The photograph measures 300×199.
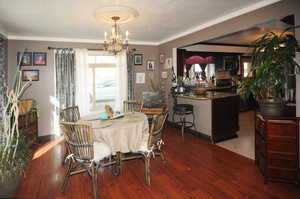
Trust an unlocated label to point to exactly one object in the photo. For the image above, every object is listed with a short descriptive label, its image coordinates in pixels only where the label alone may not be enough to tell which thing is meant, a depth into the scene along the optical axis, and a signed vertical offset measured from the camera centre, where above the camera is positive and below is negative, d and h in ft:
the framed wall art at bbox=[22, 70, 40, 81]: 14.85 +1.47
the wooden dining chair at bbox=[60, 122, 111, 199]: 7.18 -2.21
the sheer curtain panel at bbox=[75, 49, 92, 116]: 15.99 +1.02
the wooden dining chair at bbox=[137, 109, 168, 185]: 8.36 -2.09
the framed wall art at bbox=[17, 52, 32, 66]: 14.66 +2.71
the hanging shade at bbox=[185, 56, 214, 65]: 19.34 +3.23
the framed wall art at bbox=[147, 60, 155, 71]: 19.21 +2.77
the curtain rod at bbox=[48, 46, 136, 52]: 15.25 +3.85
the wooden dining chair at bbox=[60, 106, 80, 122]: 11.09 -1.23
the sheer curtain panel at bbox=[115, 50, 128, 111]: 17.52 +1.16
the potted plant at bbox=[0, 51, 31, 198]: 5.79 -1.99
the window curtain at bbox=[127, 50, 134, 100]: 17.78 +1.74
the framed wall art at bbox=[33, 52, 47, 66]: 15.05 +2.77
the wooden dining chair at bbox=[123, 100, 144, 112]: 13.56 -1.00
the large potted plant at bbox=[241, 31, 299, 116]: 7.51 +0.88
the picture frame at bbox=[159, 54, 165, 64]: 18.66 +3.34
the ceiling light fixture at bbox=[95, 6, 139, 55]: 8.05 +3.47
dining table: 8.13 -1.79
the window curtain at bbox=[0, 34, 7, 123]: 11.96 +1.30
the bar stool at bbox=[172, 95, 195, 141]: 14.46 -1.40
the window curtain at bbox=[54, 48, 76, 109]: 15.37 +1.40
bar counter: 13.61 -1.76
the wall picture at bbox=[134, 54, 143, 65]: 18.52 +3.27
